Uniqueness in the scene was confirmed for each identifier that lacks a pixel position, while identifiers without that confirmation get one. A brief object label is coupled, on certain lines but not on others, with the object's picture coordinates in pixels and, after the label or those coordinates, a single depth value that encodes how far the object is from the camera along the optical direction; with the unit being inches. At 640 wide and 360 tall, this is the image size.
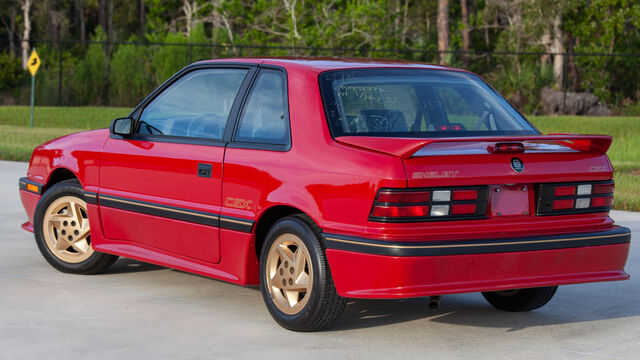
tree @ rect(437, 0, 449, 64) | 1312.7
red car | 213.2
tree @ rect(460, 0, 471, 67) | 1742.1
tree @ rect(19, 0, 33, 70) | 1957.4
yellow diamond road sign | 1119.0
